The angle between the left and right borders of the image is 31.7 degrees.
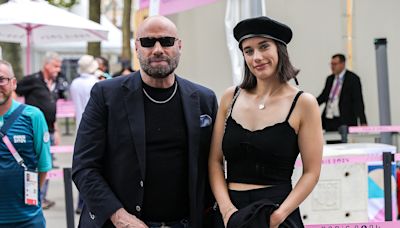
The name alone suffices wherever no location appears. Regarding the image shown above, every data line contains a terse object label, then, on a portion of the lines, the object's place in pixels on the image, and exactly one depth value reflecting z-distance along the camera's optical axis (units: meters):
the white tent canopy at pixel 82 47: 22.17
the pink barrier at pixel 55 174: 6.77
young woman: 3.23
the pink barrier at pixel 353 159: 6.02
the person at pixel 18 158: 4.46
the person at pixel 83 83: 8.95
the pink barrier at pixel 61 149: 7.76
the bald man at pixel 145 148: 3.31
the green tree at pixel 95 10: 14.52
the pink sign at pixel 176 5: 6.98
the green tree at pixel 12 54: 13.62
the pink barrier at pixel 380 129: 7.53
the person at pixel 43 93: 9.19
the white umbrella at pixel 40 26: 8.34
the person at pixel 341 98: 9.31
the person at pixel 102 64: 10.40
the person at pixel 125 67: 10.59
